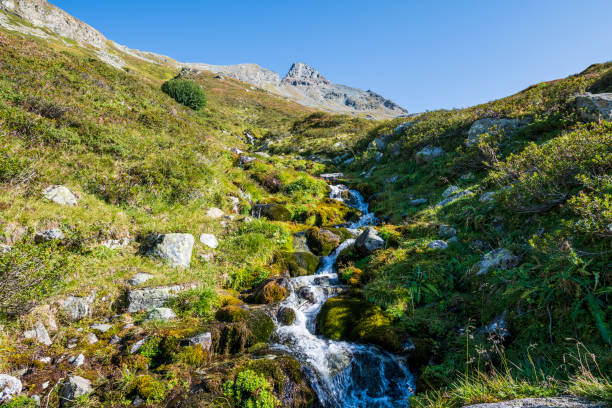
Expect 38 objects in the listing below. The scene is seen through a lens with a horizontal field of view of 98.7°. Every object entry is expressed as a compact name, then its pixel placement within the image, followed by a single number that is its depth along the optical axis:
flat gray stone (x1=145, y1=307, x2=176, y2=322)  6.72
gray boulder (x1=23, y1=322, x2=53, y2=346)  5.32
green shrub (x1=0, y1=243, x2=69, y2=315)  5.05
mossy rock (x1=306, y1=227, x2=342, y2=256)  11.73
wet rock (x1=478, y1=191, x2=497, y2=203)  9.20
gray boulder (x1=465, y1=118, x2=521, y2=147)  14.16
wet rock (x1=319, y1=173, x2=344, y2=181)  21.85
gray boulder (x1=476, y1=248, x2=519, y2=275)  6.43
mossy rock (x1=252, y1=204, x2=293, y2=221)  13.63
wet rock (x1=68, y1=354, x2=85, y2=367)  5.06
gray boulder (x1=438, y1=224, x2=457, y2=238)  9.23
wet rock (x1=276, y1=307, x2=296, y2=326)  7.25
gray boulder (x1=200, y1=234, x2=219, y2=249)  9.84
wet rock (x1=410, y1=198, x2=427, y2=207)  13.41
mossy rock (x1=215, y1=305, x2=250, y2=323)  6.80
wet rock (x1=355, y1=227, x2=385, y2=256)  10.07
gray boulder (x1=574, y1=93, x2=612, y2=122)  9.95
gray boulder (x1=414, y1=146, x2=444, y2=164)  16.94
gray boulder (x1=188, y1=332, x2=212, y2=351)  5.84
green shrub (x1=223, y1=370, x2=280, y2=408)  4.66
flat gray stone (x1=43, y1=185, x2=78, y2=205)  8.20
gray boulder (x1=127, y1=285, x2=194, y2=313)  6.91
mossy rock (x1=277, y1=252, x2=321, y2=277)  10.29
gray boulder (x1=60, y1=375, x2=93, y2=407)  4.38
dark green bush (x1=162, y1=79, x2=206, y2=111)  31.39
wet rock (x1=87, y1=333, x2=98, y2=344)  5.71
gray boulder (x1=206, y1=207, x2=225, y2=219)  11.54
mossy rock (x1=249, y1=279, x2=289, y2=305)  8.09
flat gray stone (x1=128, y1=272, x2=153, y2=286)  7.32
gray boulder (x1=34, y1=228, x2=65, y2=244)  6.88
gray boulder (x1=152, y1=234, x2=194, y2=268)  8.52
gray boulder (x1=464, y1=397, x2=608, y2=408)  2.47
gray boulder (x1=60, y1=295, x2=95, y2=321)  6.07
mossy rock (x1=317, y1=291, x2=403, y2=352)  6.14
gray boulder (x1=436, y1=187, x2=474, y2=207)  11.26
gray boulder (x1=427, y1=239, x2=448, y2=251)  8.49
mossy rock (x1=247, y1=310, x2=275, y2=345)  6.55
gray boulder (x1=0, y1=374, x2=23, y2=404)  4.14
